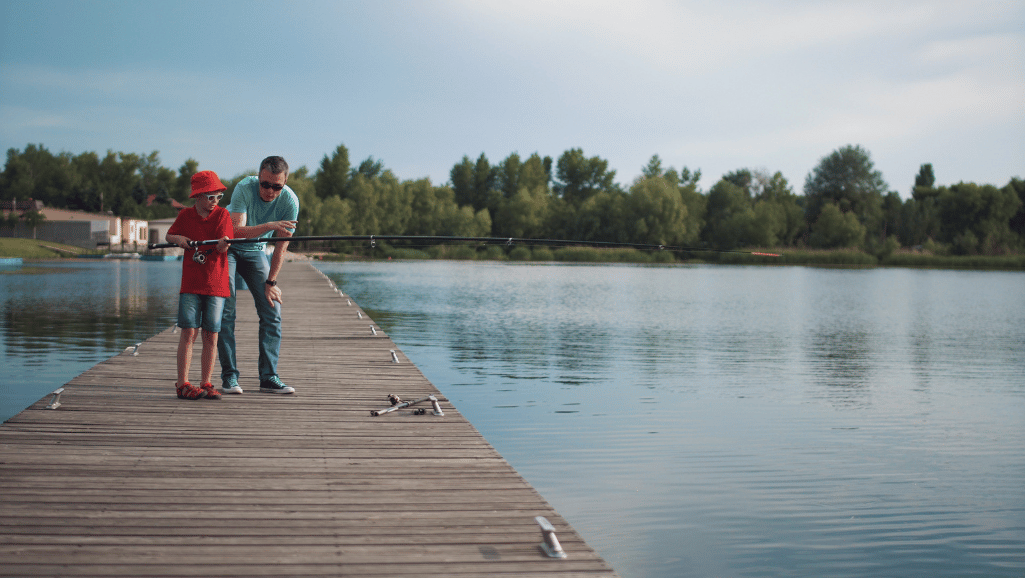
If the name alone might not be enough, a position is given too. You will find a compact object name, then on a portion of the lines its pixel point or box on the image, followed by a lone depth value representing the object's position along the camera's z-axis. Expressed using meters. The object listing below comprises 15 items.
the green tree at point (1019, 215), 73.62
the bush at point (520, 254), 70.36
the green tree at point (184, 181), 94.62
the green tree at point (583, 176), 94.19
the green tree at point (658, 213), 76.62
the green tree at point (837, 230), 74.19
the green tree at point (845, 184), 83.62
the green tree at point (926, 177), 97.56
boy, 5.17
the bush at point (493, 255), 72.74
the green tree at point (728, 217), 79.62
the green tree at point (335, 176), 90.81
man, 5.40
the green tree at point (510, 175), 92.69
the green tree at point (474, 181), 92.81
